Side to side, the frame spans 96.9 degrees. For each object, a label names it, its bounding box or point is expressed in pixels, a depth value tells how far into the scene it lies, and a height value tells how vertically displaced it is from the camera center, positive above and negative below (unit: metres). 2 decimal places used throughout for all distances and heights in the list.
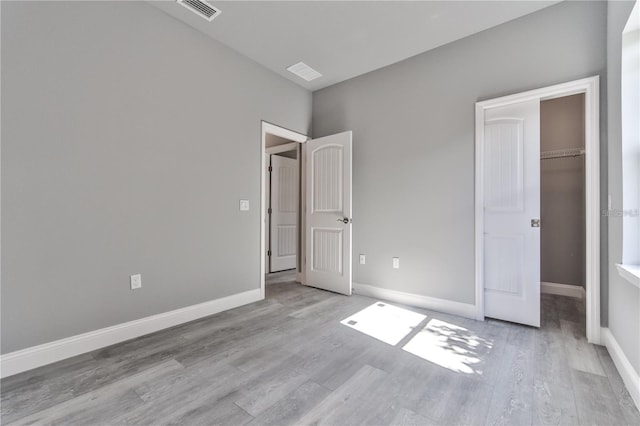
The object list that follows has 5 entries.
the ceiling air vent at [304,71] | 3.46 +1.81
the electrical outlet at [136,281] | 2.38 -0.57
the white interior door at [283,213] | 5.15 +0.03
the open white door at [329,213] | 3.62 +0.02
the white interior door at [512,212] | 2.57 +0.03
